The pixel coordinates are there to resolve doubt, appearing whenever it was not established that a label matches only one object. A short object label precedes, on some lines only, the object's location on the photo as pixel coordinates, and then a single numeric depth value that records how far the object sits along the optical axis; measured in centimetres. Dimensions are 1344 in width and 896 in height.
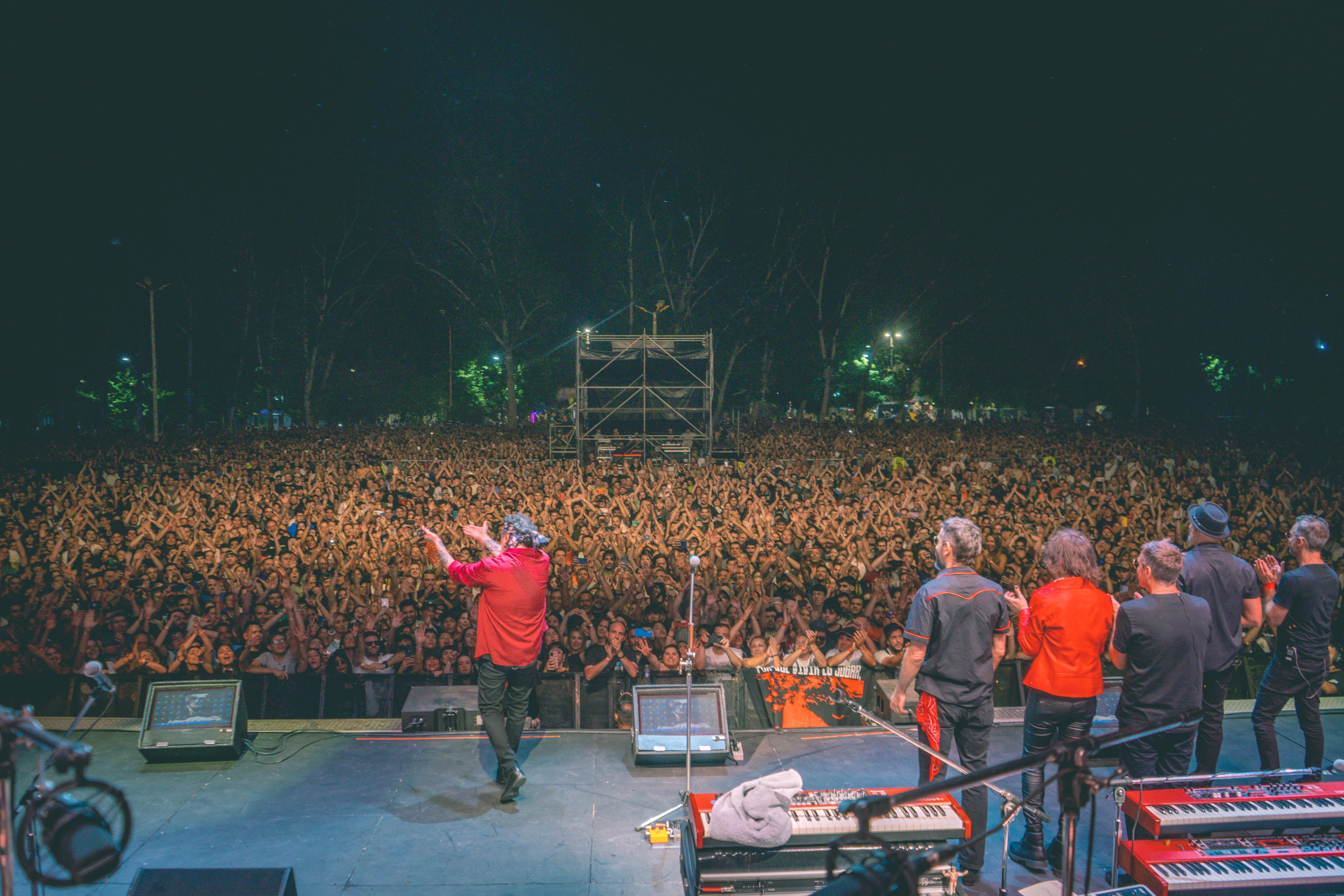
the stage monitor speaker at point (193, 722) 467
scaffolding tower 1834
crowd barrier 535
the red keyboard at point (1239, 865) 278
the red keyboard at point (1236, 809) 303
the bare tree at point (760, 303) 3183
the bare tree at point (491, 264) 3167
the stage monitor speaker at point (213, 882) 290
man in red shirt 423
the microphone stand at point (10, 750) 178
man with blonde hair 335
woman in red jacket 342
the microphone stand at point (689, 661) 365
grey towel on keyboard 300
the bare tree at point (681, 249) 2977
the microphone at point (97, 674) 267
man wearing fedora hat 382
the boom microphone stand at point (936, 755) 239
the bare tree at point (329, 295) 3425
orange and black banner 546
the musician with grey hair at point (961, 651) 344
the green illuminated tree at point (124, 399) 4275
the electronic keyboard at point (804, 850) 303
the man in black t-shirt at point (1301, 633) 386
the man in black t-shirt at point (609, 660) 549
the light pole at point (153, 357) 2303
